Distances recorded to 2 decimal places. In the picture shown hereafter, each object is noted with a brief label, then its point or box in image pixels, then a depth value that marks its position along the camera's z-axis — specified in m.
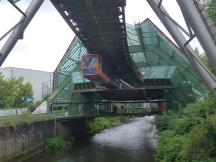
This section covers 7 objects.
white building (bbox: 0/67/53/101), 45.61
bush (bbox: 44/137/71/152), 20.86
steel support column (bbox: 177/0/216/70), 7.72
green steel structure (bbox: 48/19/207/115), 28.88
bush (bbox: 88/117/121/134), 33.29
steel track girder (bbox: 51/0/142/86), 12.92
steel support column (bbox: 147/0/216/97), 8.68
